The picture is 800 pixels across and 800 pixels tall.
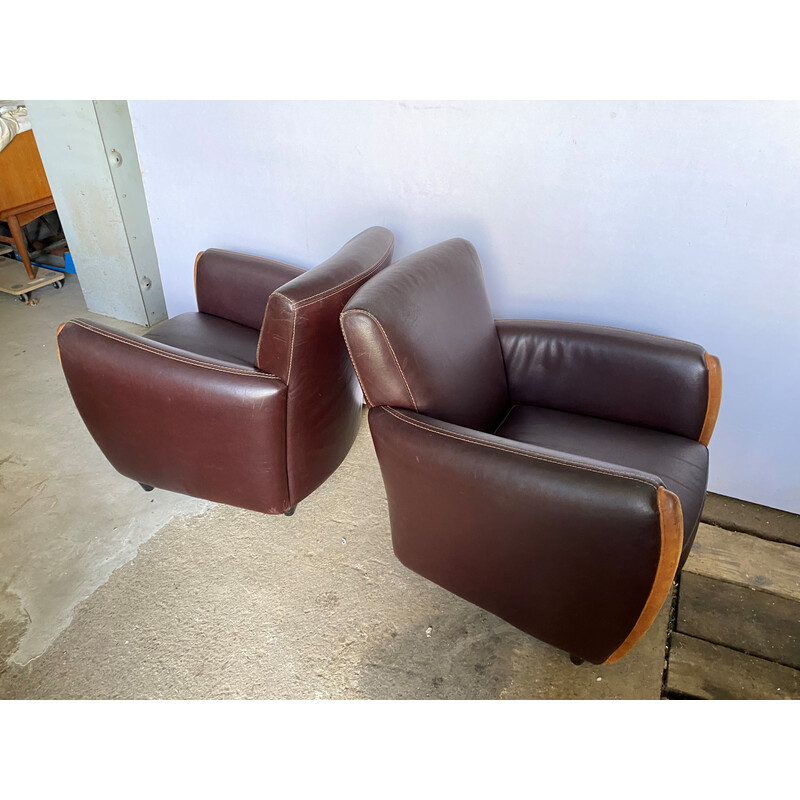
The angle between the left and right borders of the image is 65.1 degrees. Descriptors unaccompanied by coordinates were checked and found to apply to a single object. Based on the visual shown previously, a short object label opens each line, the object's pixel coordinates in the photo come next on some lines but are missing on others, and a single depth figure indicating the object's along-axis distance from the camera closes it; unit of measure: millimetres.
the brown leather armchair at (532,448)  1168
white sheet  3062
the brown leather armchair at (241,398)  1498
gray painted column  2518
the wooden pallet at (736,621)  1453
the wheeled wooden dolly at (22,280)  3135
